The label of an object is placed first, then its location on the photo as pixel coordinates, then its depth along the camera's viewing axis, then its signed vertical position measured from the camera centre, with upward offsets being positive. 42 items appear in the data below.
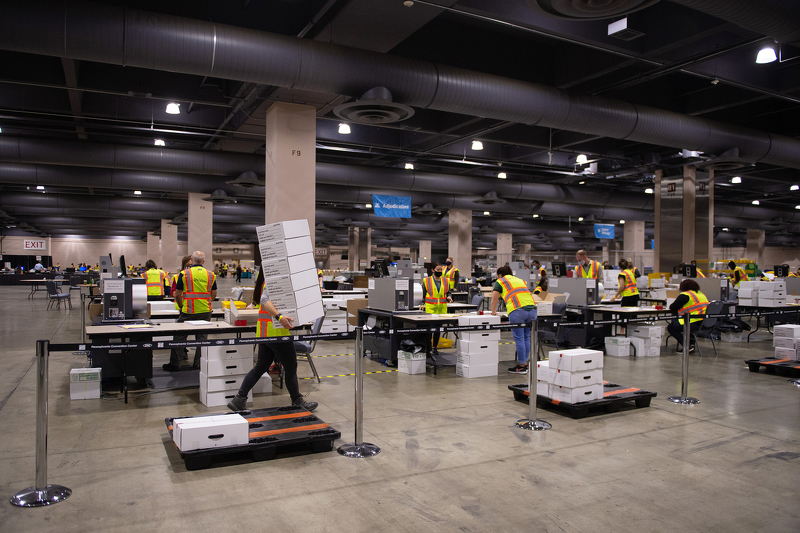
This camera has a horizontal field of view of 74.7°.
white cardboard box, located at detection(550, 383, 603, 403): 5.38 -1.30
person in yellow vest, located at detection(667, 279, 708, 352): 8.65 -0.58
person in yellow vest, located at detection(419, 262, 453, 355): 8.91 -0.49
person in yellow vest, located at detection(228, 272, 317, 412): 5.23 -0.94
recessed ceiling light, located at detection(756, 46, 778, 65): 7.51 +3.12
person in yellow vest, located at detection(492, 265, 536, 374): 7.61 -0.44
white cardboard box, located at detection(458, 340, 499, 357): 7.42 -1.15
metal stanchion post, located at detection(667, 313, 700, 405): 6.02 -1.26
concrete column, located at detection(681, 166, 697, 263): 14.41 +1.58
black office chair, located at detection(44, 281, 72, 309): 17.84 -1.10
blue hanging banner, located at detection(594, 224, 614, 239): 23.53 +1.75
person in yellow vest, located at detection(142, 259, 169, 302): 11.27 -0.41
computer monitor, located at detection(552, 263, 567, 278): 12.40 -0.04
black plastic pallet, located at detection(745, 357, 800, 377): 7.62 -1.40
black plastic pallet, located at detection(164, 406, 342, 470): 3.95 -1.41
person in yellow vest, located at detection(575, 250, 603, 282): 10.35 +0.02
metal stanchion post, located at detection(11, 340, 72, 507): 3.37 -1.24
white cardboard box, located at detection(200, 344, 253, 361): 5.74 -0.99
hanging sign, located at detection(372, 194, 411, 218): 16.77 +1.96
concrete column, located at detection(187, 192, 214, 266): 16.95 +1.26
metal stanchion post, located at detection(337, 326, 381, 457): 4.27 -1.33
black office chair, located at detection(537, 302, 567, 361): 8.47 -1.07
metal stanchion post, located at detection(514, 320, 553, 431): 4.99 -1.23
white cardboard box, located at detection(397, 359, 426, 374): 7.68 -1.47
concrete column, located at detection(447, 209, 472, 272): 21.39 +1.23
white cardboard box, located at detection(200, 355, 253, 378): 5.75 -1.15
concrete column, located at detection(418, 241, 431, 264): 40.19 +1.27
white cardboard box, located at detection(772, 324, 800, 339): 8.24 -0.94
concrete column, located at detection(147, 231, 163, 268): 39.26 +1.10
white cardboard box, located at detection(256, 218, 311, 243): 4.97 +0.33
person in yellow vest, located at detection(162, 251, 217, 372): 7.33 -0.40
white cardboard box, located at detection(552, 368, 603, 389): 5.37 -1.14
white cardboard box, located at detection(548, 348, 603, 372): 5.38 -0.95
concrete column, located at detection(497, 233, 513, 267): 32.59 +1.48
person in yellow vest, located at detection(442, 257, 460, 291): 10.58 -0.11
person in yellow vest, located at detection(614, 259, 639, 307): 10.32 -0.37
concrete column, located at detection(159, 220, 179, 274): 21.61 +0.70
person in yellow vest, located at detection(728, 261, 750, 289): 15.71 -0.14
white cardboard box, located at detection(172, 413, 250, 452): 3.94 -1.30
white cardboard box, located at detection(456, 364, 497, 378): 7.44 -1.49
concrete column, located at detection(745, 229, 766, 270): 30.00 +1.52
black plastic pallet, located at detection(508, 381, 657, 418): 5.34 -1.40
